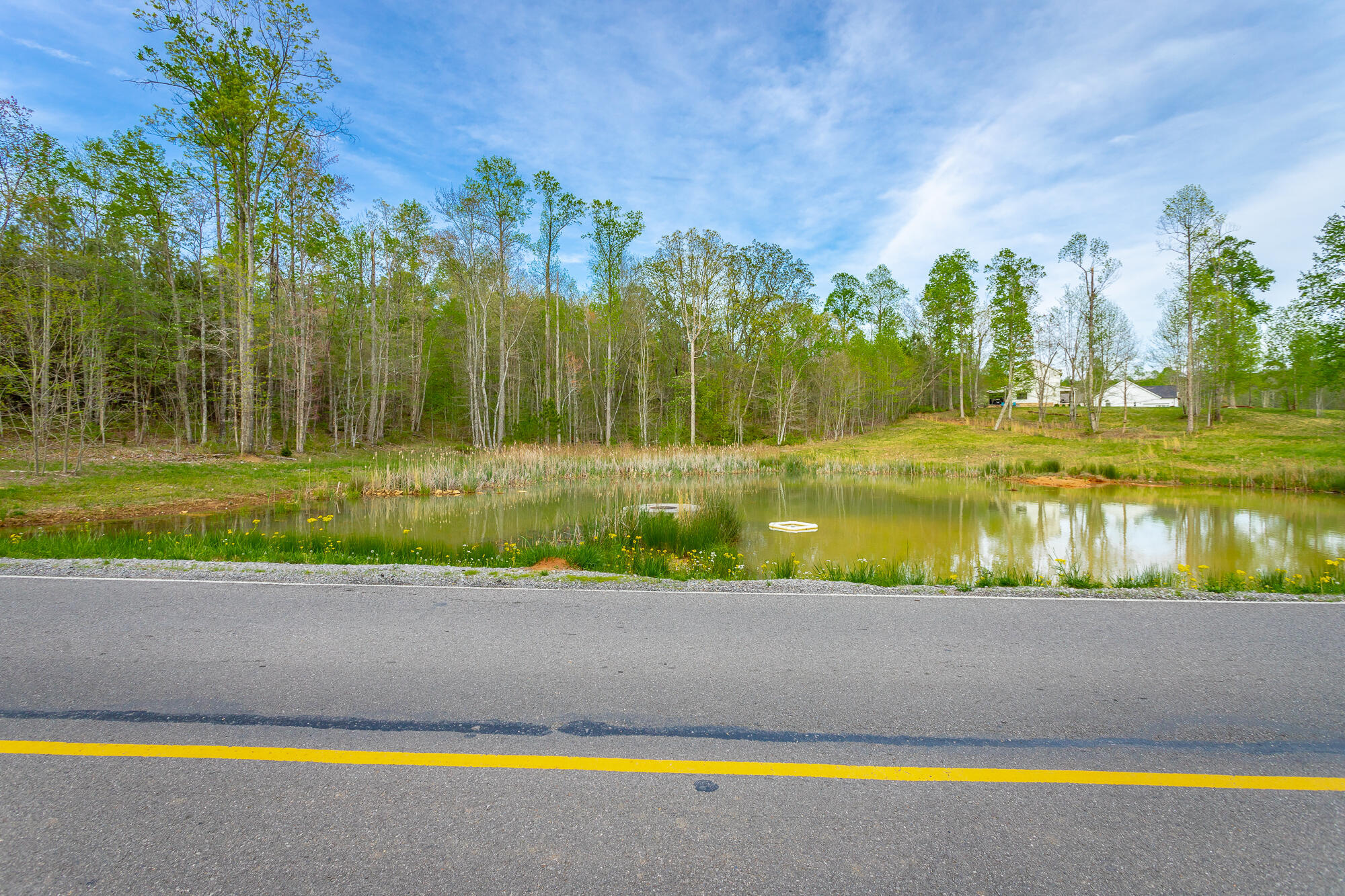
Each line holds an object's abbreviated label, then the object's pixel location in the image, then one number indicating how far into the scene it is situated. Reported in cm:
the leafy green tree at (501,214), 3450
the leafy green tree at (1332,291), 2955
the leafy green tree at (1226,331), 3934
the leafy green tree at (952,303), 5275
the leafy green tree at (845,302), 5791
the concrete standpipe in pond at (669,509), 1524
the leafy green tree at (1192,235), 3597
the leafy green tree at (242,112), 2355
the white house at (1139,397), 6744
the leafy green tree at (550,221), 3691
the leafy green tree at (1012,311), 4869
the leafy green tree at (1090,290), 4157
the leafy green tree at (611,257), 3978
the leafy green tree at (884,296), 6088
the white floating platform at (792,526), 1513
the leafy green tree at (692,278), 3812
